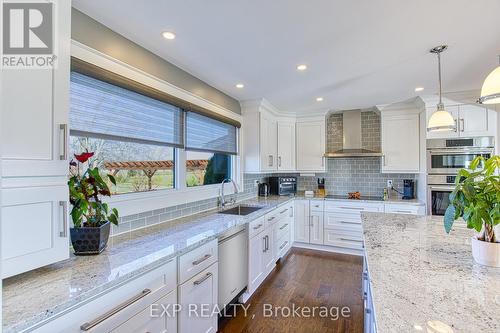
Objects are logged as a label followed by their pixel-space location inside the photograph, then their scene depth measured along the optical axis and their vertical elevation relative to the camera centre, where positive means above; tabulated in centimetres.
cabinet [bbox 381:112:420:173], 400 +41
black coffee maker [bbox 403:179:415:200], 408 -34
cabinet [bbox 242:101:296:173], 389 +49
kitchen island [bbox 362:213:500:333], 86 -51
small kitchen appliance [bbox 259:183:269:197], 448 -38
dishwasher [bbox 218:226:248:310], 229 -94
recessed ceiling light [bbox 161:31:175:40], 194 +105
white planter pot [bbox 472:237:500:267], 127 -43
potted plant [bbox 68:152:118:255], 145 -26
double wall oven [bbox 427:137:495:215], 341 +10
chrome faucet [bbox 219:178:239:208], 326 -37
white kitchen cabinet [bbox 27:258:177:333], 104 -67
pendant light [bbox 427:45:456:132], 223 +44
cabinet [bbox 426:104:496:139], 336 +63
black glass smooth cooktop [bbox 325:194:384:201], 410 -50
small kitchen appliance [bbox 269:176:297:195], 458 -30
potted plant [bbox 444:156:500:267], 124 -20
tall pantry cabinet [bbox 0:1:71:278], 108 +5
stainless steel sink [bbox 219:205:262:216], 320 -54
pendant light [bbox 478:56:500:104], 143 +46
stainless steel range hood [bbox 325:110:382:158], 448 +62
